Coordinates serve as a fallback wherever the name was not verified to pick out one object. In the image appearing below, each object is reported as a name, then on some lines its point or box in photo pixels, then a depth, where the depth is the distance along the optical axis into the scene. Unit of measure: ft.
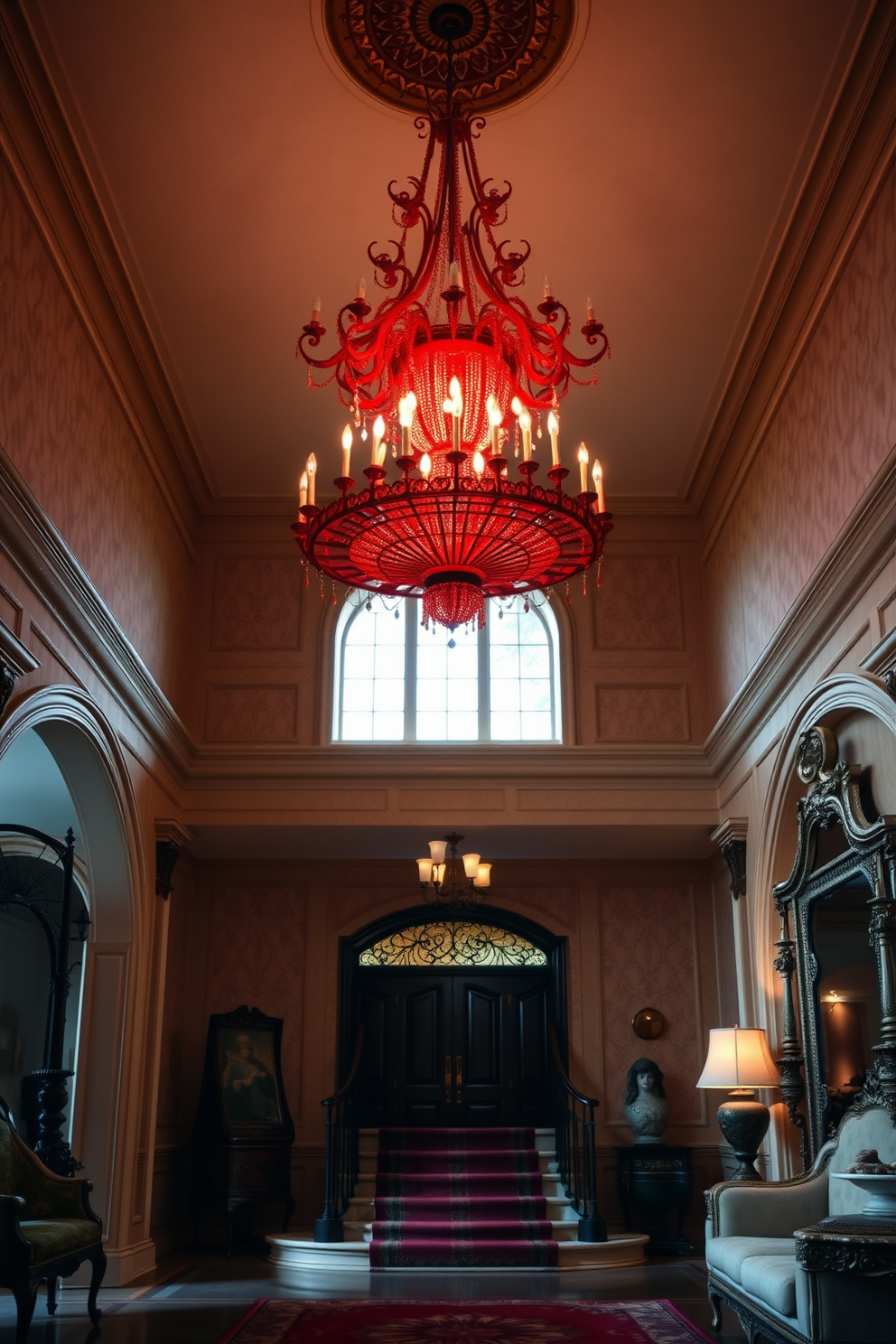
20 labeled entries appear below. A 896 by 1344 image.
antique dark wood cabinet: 31.42
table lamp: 24.95
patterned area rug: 19.99
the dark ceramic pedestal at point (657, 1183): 31.73
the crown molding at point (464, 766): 32.40
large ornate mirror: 19.58
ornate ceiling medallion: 19.19
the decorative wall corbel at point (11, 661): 18.12
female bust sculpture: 32.83
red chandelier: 15.23
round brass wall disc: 34.78
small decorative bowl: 15.90
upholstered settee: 14.96
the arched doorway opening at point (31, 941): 32.94
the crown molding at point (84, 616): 19.11
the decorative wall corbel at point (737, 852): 29.66
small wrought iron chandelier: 29.81
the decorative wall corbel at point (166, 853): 29.99
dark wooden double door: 35.50
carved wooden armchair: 18.81
